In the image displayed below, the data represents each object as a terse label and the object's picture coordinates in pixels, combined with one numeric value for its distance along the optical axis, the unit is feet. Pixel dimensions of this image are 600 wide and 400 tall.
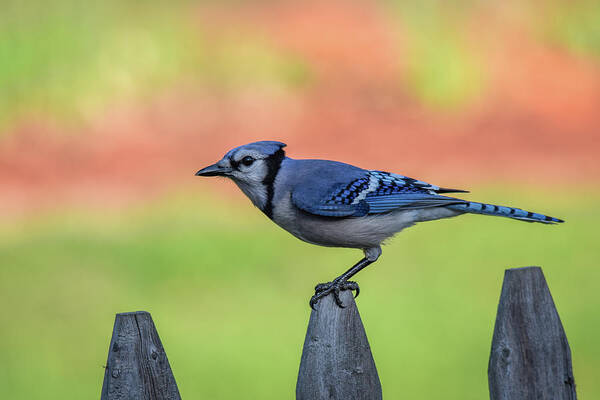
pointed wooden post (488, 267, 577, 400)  13.64
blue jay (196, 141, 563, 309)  18.13
